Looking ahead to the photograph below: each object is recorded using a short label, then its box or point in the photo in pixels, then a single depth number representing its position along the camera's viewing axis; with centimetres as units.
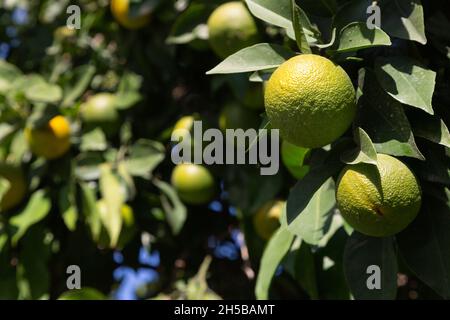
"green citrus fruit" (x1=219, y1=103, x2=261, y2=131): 127
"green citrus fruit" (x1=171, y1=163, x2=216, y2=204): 133
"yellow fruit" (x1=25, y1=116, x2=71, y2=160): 133
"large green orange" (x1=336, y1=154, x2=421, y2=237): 90
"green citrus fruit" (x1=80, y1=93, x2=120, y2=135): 141
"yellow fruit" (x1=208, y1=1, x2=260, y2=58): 116
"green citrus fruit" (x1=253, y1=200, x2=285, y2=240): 126
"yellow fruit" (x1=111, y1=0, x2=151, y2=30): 138
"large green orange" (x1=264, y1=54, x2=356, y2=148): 89
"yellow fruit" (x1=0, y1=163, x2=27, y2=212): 133
